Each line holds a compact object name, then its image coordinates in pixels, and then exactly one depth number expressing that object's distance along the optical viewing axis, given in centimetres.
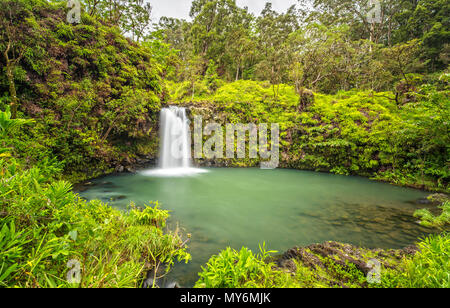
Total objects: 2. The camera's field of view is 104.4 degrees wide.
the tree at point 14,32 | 490
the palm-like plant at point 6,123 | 173
